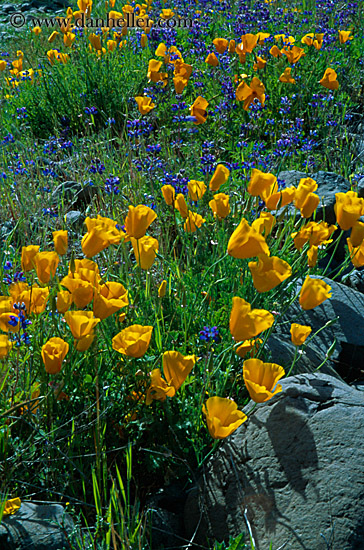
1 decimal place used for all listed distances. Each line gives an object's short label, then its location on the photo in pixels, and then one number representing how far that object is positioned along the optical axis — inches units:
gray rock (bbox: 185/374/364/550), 58.1
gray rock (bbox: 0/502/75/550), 54.9
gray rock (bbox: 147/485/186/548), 65.1
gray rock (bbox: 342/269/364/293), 113.4
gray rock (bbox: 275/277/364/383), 93.9
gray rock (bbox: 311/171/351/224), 120.9
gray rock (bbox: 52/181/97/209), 138.1
